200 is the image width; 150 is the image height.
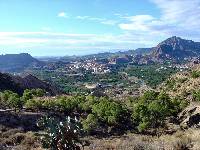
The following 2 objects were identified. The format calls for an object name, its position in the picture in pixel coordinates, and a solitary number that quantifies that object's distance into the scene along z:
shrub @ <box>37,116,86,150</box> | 14.86
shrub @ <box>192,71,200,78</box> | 68.89
